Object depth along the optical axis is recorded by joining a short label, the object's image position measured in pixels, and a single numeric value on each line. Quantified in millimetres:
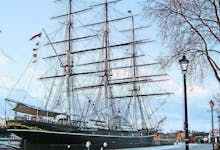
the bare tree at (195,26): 16766
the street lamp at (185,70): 16172
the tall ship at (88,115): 47062
